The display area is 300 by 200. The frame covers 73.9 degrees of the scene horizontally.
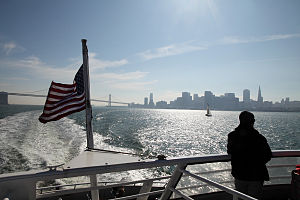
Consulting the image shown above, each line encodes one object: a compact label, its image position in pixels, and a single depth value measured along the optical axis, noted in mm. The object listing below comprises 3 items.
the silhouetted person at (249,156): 2209
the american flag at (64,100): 3766
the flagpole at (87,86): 3491
